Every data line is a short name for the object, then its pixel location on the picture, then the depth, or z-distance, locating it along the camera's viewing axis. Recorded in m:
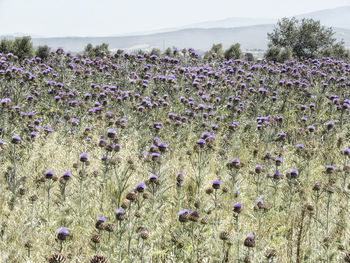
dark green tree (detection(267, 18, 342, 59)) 84.00
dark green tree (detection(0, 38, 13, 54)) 41.06
